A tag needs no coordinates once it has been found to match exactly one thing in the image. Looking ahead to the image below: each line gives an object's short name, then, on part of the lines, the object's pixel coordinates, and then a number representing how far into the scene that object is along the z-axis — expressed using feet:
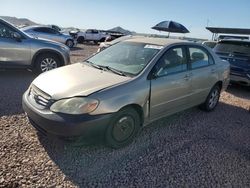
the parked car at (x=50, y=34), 38.46
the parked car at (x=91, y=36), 71.38
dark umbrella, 39.19
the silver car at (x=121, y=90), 7.64
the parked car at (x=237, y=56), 18.63
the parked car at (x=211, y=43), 29.95
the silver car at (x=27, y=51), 16.83
